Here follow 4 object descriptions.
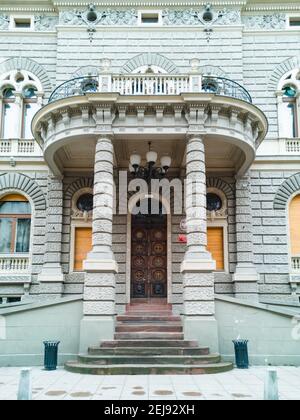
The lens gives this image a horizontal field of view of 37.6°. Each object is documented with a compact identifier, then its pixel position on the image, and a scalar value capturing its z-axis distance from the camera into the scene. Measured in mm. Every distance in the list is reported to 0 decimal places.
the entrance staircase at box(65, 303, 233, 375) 11273
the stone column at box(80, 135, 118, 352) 12672
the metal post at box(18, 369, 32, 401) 7500
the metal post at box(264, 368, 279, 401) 7537
